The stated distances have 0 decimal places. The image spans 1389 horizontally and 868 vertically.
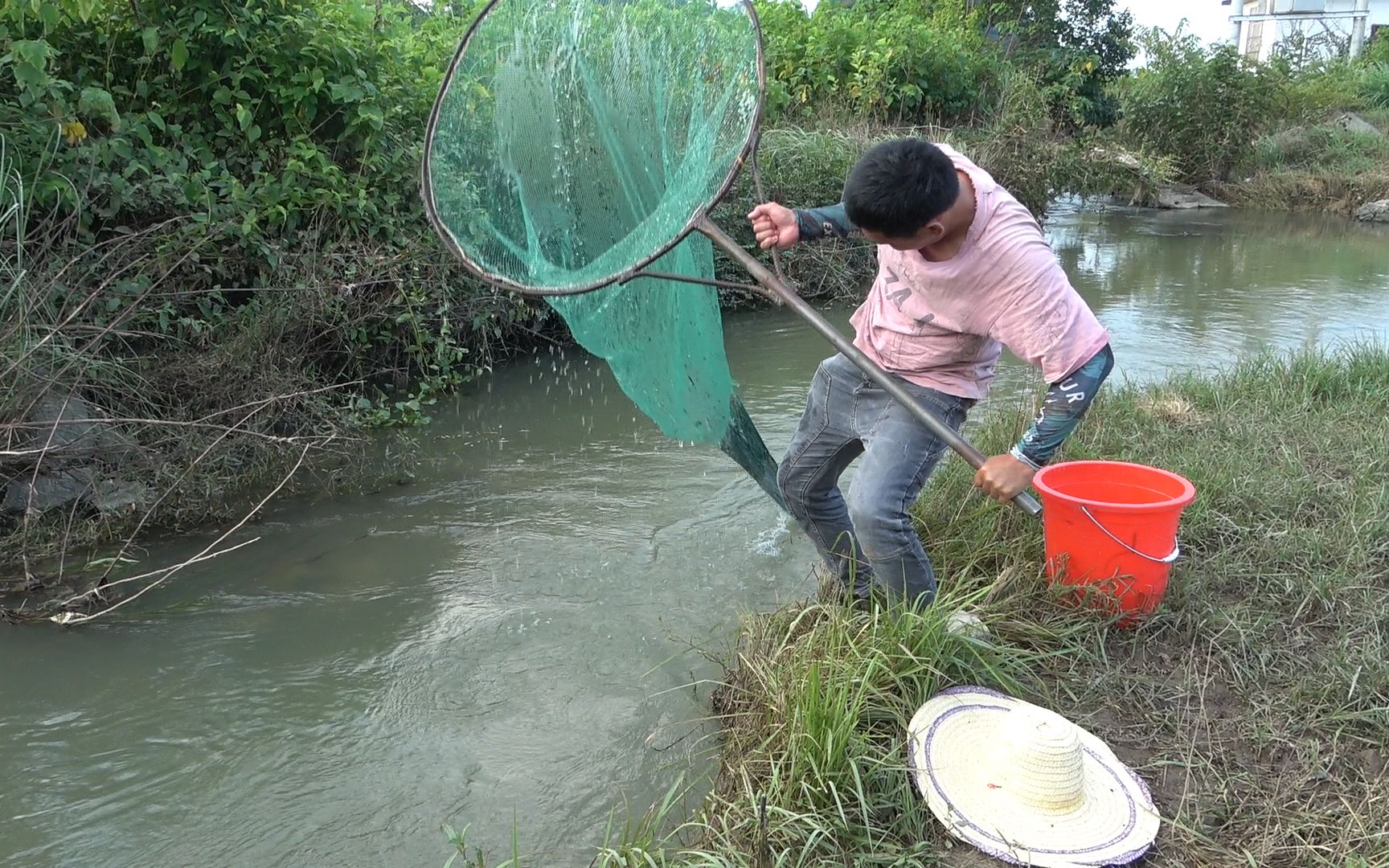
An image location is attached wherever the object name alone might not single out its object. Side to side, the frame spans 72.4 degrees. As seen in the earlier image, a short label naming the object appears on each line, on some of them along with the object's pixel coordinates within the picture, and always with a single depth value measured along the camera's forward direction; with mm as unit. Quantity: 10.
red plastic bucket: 2268
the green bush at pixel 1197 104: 13234
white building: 30781
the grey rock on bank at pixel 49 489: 3268
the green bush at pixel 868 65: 9008
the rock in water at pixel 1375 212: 12070
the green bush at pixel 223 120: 3723
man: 1964
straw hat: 1741
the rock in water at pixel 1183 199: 13445
